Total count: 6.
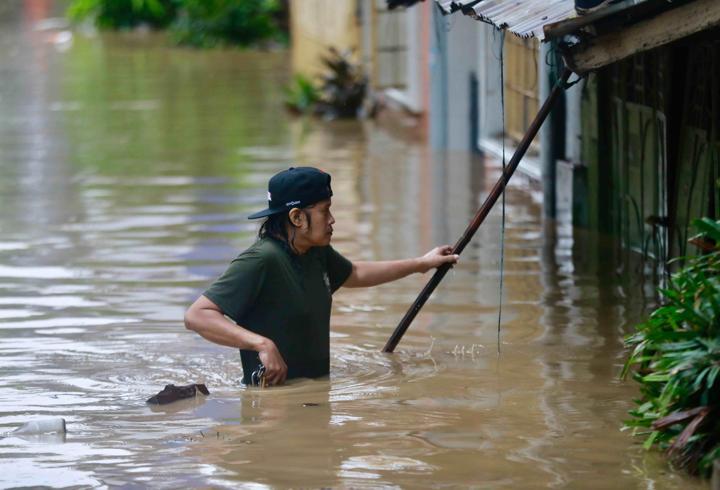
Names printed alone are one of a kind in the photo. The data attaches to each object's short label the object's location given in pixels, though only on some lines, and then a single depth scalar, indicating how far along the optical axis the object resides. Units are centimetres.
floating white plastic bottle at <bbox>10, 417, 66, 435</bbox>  1277
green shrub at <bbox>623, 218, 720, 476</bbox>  1081
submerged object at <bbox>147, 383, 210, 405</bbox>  1371
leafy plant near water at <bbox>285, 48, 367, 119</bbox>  4175
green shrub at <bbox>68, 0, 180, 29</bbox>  7412
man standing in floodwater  1287
